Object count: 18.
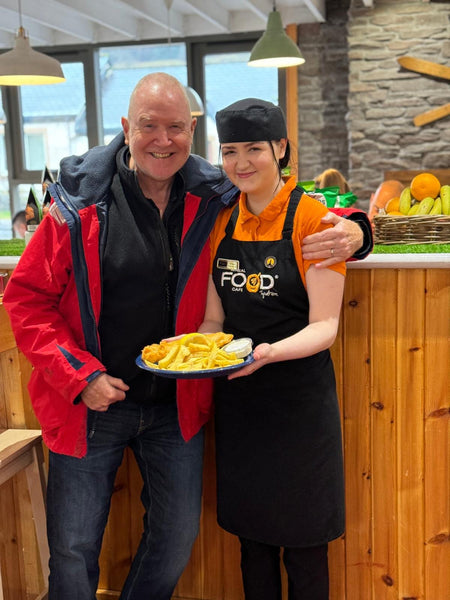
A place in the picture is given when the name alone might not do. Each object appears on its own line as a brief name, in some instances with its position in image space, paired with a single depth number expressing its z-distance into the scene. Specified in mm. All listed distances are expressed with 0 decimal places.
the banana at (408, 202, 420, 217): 2847
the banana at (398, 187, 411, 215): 2902
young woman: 1741
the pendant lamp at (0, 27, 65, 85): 3920
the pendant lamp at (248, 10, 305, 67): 4738
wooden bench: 2131
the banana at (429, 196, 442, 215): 2787
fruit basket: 2396
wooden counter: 2018
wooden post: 7609
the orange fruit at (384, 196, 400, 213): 2969
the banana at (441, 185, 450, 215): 2770
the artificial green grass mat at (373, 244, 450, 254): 2219
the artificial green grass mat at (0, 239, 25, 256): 2862
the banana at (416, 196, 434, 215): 2797
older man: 1807
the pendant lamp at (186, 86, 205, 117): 5700
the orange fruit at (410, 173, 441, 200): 2930
